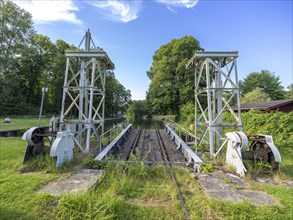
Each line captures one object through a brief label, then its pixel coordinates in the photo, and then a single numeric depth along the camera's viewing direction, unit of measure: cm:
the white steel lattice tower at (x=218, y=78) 657
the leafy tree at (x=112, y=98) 4003
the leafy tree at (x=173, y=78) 2758
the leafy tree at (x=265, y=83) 3784
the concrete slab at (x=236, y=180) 431
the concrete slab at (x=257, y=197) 343
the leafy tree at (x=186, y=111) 2293
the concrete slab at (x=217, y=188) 357
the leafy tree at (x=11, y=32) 2619
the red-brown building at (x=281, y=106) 1413
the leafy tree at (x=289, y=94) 3550
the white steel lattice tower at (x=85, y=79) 709
